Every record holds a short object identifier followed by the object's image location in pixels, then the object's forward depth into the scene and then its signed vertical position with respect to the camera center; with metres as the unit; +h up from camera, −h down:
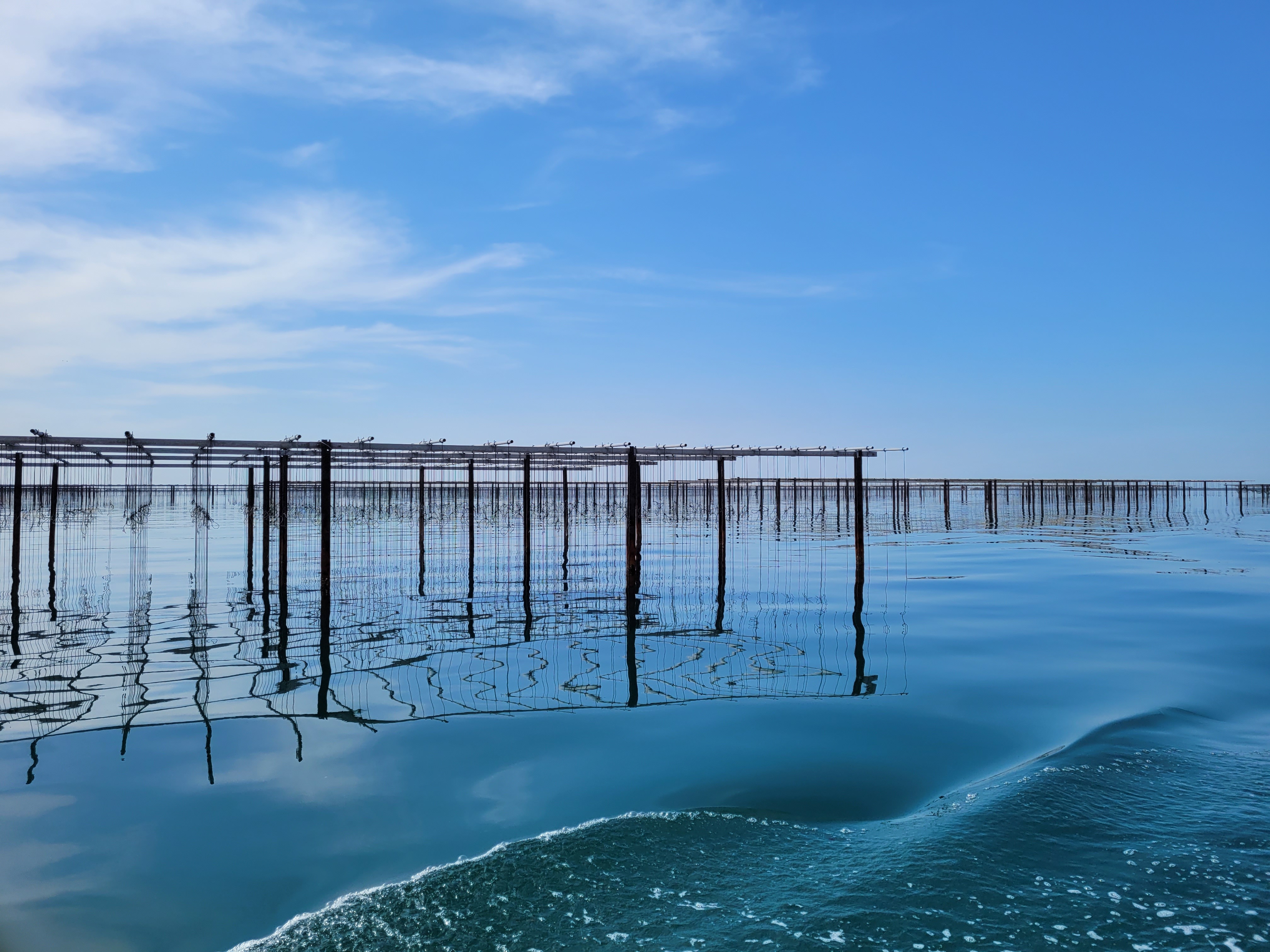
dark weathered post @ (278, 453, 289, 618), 15.96 -1.02
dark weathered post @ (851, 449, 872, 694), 14.49 -1.38
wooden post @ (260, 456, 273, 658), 16.42 -1.09
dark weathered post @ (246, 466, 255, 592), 22.01 -0.71
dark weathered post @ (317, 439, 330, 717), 12.65 -1.19
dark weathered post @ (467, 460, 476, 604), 21.05 -0.75
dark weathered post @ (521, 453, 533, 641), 17.31 -0.99
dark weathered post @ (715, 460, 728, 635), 17.20 -1.16
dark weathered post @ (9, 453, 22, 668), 15.24 -0.90
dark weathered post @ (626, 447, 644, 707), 14.98 -0.82
